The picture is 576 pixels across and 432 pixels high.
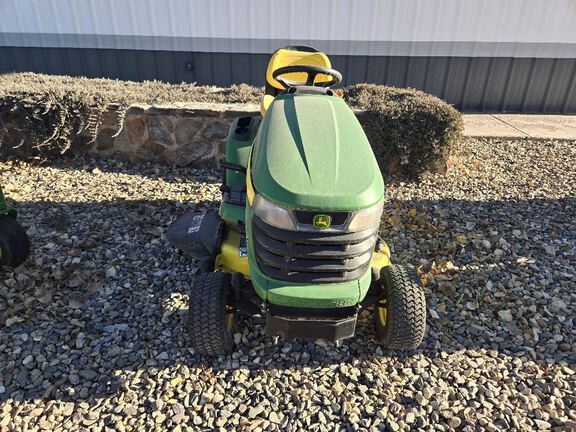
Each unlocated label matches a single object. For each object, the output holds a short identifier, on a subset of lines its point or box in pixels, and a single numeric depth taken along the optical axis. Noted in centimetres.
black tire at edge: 277
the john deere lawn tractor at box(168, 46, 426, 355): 177
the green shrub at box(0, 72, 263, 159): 426
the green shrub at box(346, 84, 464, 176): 412
